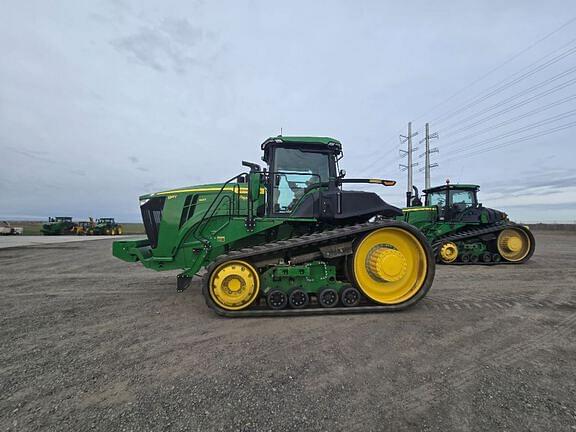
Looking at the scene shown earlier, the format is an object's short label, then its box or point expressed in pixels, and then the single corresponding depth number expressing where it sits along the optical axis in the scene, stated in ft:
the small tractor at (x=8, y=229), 89.45
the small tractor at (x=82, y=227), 97.66
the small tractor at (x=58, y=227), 93.37
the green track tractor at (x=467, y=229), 30.48
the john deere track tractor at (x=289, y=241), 12.59
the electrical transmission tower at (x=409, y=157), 87.31
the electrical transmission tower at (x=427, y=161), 83.66
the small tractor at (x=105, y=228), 99.71
